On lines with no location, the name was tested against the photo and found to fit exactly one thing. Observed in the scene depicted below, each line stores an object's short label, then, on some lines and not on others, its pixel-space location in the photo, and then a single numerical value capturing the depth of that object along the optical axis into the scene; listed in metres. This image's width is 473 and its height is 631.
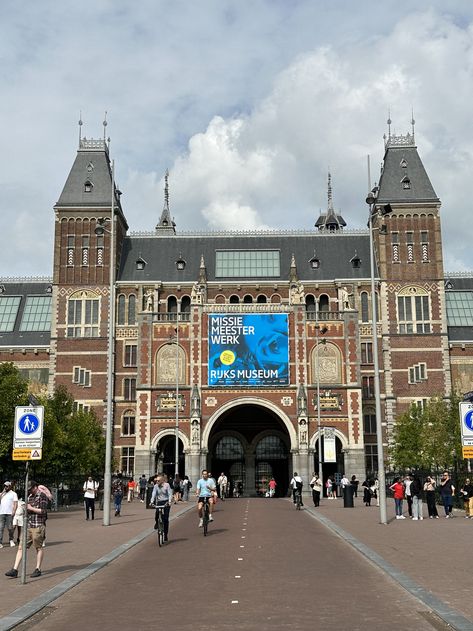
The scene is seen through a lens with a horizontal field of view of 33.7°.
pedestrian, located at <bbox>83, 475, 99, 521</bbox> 31.61
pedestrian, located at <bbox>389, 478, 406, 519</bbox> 33.00
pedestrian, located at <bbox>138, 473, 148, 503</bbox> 52.91
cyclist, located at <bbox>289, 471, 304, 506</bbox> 38.75
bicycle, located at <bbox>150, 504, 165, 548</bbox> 21.69
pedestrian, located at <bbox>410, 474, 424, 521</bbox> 31.55
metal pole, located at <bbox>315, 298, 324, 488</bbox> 58.24
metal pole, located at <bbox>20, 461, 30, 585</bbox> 14.53
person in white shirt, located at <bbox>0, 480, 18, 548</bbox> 22.25
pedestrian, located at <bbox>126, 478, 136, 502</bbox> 52.12
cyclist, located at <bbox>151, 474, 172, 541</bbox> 22.00
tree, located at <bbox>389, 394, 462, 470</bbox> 47.69
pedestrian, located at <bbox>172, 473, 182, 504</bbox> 47.70
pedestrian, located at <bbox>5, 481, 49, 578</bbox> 16.20
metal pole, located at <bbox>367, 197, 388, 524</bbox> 28.56
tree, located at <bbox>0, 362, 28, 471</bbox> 34.06
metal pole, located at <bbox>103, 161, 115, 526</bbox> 29.06
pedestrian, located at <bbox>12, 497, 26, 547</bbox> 19.36
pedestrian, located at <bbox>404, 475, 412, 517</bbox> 32.69
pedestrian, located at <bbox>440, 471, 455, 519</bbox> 32.31
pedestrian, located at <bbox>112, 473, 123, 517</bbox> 35.47
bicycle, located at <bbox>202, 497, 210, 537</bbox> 24.27
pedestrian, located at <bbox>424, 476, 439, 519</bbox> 32.38
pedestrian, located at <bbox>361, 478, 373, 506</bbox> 41.00
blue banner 61.94
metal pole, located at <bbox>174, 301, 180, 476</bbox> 57.54
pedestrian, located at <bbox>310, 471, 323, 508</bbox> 40.62
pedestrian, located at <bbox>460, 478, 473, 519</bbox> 31.68
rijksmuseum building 61.78
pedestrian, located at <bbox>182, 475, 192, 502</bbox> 51.15
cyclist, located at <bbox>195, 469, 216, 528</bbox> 25.27
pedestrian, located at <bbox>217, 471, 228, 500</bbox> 50.71
